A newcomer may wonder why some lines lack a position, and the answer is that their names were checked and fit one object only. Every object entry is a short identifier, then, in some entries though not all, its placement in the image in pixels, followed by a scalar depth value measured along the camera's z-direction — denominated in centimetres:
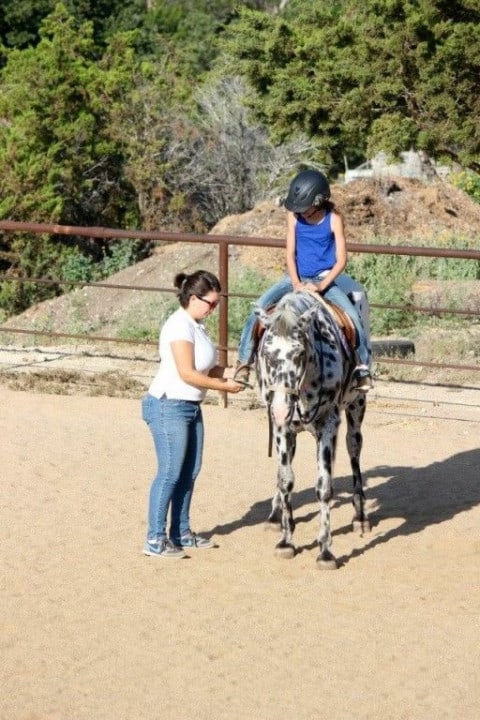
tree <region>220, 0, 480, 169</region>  3367
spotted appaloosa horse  1195
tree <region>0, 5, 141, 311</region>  4334
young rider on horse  1353
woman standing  1253
